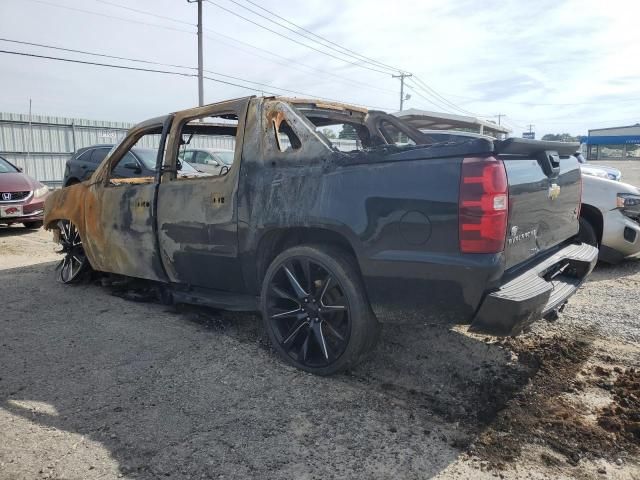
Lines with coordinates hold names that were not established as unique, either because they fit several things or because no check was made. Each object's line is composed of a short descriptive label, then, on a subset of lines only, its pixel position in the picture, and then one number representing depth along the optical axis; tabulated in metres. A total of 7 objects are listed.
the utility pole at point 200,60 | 26.75
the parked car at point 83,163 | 11.88
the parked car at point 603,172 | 11.13
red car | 9.72
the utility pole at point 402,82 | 56.16
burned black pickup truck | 2.72
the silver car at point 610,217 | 5.91
